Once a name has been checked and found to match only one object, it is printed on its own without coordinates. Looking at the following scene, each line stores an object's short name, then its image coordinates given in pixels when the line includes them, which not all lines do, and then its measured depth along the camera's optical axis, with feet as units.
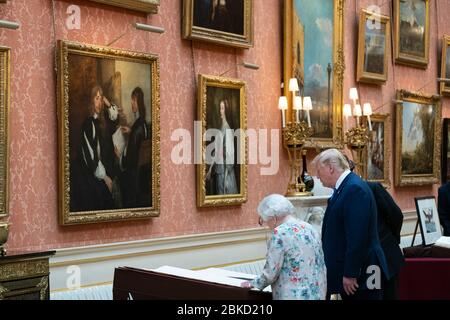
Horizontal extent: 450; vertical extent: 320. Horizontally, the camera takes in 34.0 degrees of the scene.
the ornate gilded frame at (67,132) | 25.43
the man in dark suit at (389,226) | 25.90
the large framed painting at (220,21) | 30.42
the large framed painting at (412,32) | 45.34
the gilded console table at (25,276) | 21.18
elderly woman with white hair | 19.27
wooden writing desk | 19.90
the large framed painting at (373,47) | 41.81
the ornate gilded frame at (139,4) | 27.40
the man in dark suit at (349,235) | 22.48
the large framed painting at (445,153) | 49.70
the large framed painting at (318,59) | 35.99
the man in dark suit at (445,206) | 39.09
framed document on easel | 38.09
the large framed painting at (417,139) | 45.44
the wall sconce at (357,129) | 39.24
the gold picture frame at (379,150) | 42.83
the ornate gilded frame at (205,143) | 30.99
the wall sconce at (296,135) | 34.81
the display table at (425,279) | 32.01
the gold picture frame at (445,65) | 49.98
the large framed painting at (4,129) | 23.47
